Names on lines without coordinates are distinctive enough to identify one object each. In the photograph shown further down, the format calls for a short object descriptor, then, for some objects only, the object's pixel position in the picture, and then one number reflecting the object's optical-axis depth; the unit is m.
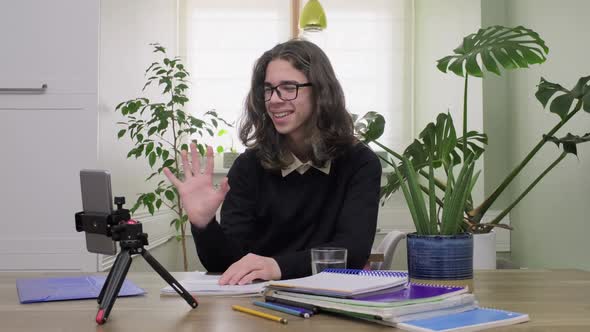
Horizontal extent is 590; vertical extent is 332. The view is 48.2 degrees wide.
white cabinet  2.87
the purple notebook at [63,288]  1.22
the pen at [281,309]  1.04
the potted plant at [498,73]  2.47
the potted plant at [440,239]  1.28
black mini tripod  1.03
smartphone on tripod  1.03
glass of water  1.30
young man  1.90
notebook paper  1.26
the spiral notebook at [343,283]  1.04
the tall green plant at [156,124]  3.21
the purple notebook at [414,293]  1.03
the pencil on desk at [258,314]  1.00
